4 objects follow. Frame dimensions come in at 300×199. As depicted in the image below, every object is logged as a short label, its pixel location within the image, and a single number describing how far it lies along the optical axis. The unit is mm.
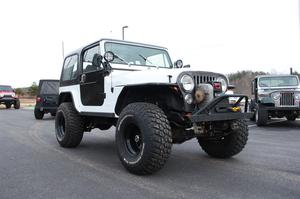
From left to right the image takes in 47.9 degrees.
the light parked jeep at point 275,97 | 10703
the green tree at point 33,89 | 53188
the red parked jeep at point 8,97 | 26156
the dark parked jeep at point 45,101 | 15789
